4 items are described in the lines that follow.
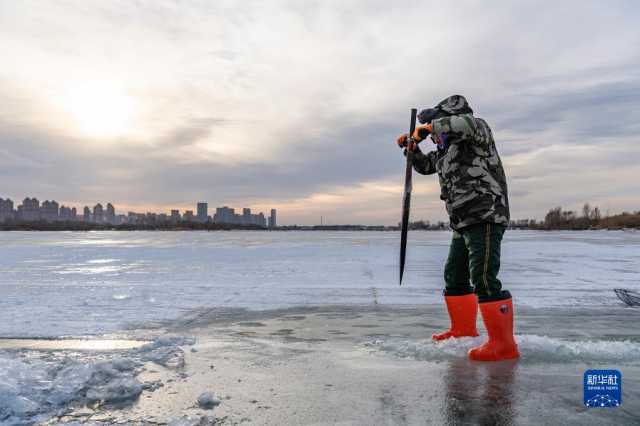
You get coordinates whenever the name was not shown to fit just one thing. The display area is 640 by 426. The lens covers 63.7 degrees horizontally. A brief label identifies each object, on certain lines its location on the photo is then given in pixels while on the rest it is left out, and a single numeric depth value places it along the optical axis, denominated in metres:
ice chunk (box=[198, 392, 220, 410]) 2.43
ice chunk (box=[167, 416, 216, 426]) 2.20
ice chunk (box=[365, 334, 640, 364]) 3.31
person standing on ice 3.38
